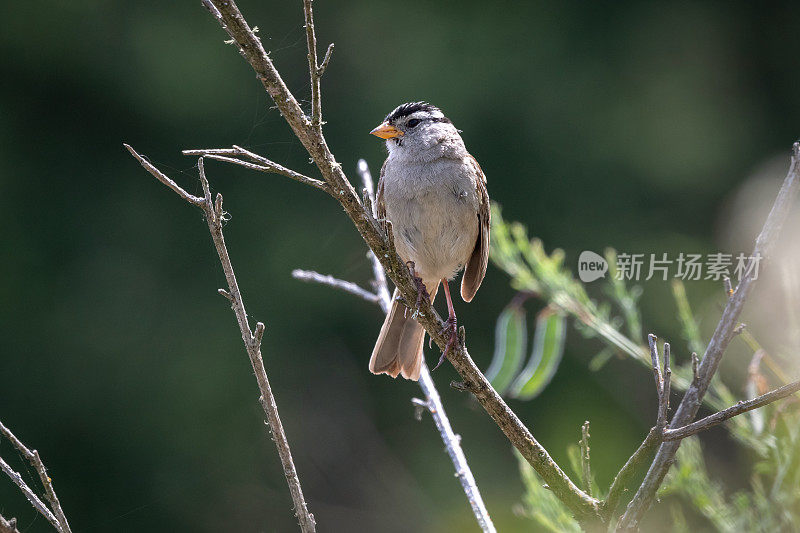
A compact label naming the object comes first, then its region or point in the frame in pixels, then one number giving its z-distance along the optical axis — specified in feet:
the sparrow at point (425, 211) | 17.78
